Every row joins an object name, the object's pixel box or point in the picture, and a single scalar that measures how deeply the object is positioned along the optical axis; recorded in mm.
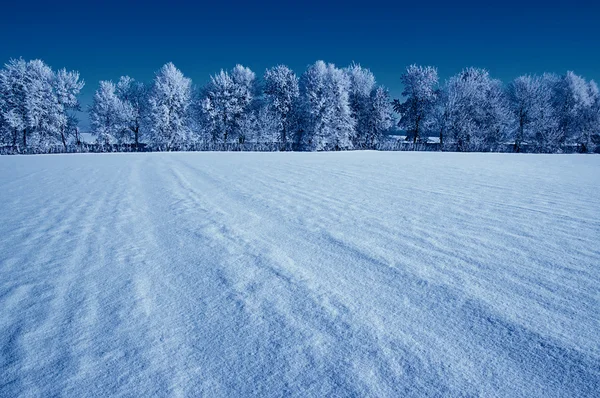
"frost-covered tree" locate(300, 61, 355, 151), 35562
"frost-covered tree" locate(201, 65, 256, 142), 39000
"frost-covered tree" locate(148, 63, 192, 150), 37125
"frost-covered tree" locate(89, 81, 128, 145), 38344
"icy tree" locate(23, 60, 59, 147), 33312
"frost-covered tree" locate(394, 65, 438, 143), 37938
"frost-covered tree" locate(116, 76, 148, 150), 39750
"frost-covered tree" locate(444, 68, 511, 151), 35594
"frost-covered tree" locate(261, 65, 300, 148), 39719
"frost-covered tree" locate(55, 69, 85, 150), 36156
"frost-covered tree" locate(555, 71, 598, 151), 36500
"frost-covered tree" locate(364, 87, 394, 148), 39938
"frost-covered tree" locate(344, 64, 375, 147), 41000
